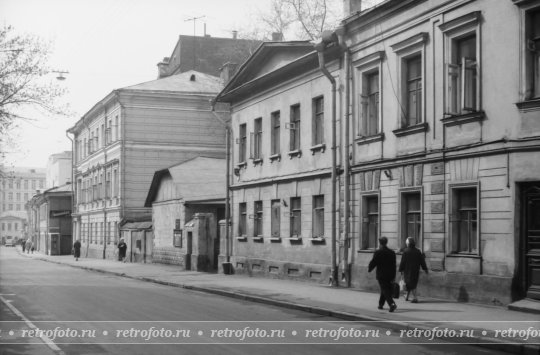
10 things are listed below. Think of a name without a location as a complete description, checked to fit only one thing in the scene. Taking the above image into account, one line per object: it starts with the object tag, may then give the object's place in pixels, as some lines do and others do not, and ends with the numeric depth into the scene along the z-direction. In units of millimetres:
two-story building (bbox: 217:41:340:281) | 25000
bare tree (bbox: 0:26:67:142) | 25188
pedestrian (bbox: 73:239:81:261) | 54556
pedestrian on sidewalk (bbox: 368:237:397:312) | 15703
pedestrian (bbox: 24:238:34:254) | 79438
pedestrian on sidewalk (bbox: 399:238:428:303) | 17500
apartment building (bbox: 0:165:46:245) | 127188
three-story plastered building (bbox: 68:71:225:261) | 50875
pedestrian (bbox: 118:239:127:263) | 48062
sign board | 38000
